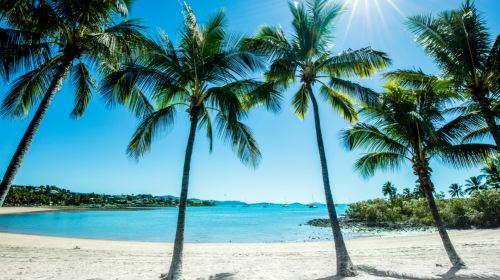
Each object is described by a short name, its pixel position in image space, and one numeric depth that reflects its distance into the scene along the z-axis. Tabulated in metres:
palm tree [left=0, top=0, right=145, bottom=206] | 6.57
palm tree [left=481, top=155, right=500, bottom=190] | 44.45
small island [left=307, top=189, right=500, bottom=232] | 20.84
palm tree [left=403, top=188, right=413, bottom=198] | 86.55
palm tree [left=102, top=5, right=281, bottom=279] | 7.17
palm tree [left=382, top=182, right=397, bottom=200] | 81.19
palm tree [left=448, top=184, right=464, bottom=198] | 77.69
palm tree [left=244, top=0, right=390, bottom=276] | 8.18
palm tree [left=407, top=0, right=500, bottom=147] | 8.19
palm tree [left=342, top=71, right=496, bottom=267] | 8.35
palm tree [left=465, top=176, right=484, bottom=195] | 63.00
